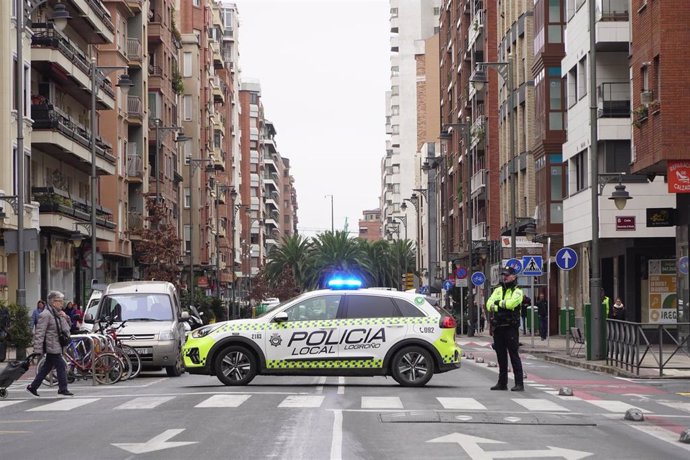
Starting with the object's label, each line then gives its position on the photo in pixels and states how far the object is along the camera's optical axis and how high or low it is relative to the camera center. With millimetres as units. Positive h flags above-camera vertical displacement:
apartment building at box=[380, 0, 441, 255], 181125 +24833
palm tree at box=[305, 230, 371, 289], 144050 +2166
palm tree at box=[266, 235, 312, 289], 144625 +2087
